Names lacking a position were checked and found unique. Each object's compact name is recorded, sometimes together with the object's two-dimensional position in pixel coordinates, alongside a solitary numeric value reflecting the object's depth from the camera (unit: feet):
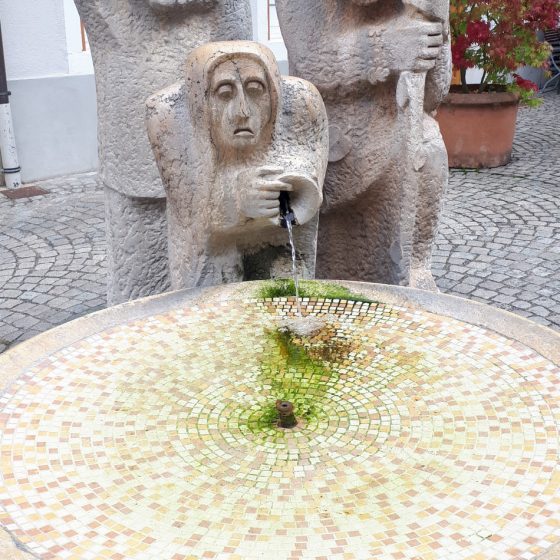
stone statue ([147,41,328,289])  9.47
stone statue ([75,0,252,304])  12.07
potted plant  25.43
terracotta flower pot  26.40
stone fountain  6.10
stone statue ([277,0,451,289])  11.35
